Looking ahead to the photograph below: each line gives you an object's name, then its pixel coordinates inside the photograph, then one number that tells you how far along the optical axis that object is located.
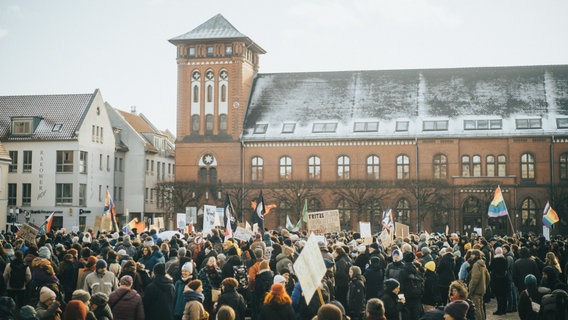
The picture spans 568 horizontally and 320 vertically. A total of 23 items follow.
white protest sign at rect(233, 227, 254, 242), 21.23
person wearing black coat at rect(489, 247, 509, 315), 18.64
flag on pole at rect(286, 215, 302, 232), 37.00
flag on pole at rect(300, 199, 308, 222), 31.64
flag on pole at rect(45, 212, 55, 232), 28.62
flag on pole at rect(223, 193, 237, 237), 25.40
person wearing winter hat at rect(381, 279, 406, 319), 12.14
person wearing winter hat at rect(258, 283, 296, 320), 10.33
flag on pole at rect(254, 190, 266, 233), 29.48
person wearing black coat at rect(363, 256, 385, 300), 15.27
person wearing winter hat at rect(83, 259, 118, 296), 13.35
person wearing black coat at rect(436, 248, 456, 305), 16.83
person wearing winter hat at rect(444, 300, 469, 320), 9.09
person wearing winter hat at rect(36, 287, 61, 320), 10.20
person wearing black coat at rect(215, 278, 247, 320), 11.47
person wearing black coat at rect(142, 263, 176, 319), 12.06
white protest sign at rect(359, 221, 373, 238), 26.27
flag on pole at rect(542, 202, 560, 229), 30.73
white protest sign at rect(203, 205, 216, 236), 26.81
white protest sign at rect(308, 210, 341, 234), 25.11
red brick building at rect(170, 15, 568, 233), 53.22
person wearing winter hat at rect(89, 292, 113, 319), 10.36
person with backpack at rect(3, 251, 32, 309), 15.21
